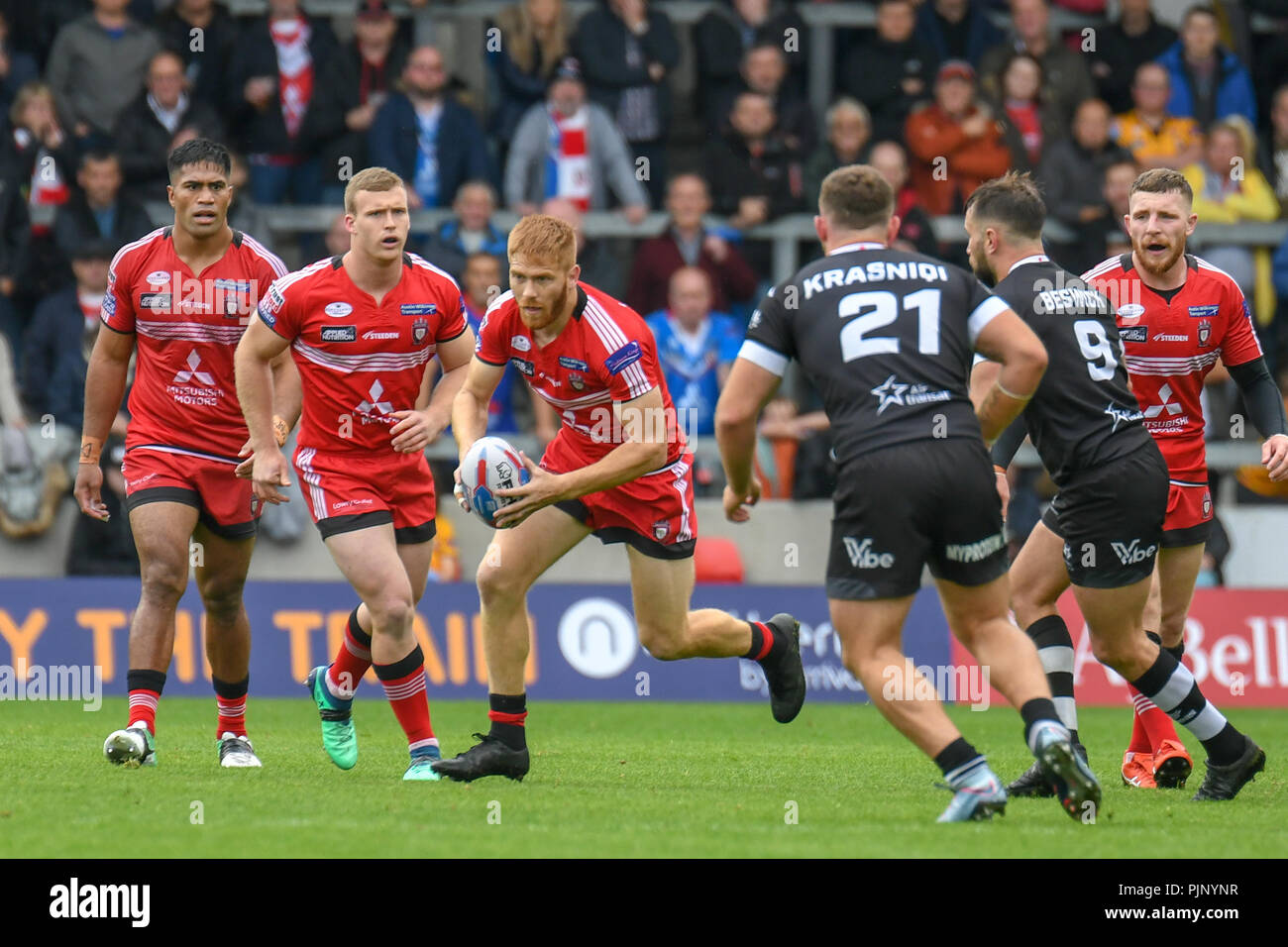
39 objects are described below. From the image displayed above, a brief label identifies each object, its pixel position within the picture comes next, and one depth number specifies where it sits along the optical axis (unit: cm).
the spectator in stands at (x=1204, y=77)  1688
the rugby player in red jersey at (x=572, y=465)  769
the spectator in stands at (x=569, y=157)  1588
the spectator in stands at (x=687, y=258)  1530
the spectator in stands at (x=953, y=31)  1720
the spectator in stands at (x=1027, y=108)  1633
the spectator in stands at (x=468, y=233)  1490
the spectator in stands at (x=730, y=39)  1658
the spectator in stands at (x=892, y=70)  1658
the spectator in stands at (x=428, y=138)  1553
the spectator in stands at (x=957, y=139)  1593
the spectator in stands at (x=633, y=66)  1623
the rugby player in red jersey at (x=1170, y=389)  835
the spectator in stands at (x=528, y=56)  1622
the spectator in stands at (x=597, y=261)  1545
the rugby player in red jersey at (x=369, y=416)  794
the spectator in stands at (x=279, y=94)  1567
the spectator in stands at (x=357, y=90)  1562
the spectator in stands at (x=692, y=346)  1492
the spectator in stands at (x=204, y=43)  1576
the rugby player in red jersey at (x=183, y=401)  856
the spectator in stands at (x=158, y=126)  1497
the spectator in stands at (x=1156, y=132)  1636
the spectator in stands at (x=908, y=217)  1510
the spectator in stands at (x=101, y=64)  1558
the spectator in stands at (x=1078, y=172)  1602
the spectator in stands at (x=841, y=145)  1562
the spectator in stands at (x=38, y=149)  1535
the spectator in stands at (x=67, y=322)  1442
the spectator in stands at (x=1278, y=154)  1662
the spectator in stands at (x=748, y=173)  1602
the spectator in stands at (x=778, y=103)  1612
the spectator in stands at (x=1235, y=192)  1638
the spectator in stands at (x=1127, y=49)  1712
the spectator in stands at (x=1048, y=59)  1659
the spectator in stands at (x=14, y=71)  1602
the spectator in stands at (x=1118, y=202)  1564
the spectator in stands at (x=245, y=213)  1497
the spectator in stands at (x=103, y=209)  1469
